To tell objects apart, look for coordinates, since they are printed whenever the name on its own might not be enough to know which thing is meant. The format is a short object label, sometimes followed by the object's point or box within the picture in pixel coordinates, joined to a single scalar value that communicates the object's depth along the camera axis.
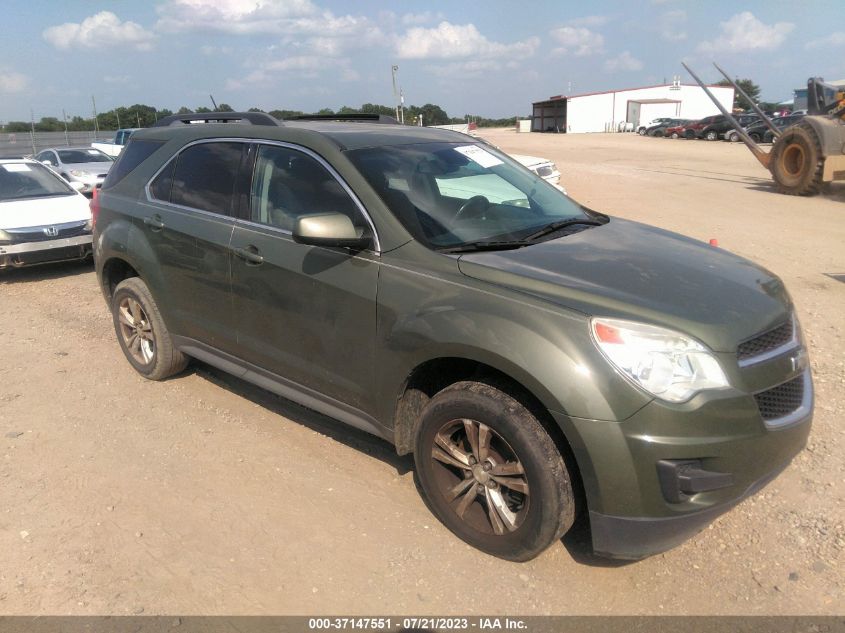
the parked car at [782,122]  32.92
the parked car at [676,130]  45.66
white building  66.44
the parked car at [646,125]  52.91
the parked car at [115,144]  22.84
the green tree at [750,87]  88.19
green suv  2.53
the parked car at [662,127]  49.47
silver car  15.88
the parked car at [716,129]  41.22
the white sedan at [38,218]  8.34
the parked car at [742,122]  37.50
